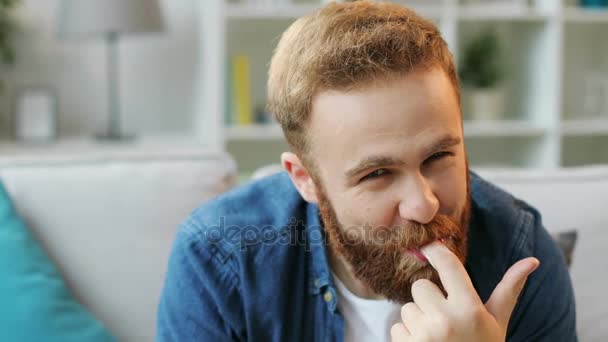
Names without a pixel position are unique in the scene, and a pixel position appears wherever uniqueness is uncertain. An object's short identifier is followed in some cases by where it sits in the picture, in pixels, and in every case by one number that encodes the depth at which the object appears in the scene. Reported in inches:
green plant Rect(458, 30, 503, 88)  134.6
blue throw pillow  51.0
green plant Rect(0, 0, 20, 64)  119.7
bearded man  38.2
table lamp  113.3
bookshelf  121.4
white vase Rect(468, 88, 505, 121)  135.3
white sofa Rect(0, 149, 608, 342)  56.5
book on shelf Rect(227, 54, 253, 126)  123.3
